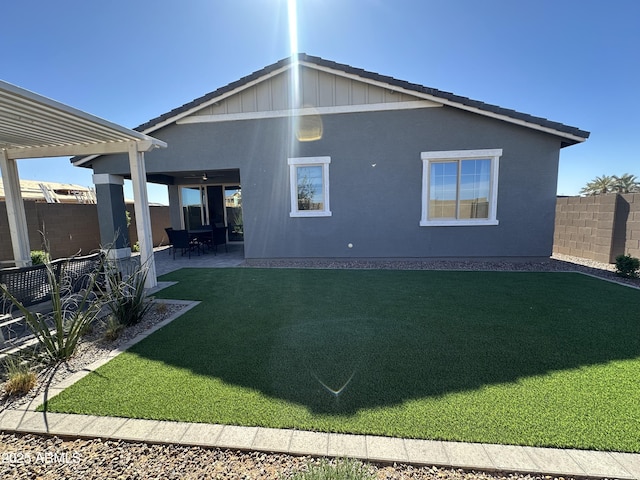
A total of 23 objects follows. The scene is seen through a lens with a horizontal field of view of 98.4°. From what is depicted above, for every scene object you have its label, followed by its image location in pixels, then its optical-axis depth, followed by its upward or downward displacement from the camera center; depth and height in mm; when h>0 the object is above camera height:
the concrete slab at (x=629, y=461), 1762 -1693
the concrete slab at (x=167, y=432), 2049 -1681
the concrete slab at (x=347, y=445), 1909 -1683
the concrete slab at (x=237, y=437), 1991 -1679
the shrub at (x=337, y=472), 1575 -1531
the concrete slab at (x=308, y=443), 1929 -1681
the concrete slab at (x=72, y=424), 2150 -1688
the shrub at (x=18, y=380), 2621 -1591
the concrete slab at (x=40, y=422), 2188 -1695
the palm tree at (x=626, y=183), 27692 +2122
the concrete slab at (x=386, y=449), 1862 -1680
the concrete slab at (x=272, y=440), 1958 -1681
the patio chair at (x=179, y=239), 9969 -999
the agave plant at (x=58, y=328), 3008 -1329
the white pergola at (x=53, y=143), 3783 +1368
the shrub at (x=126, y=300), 3943 -1316
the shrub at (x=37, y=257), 6670 -1059
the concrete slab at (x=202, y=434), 2018 -1678
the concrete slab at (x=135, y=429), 2082 -1683
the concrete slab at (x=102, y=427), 2115 -1684
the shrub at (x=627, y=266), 6270 -1420
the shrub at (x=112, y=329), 3701 -1579
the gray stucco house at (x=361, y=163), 7836 +1374
